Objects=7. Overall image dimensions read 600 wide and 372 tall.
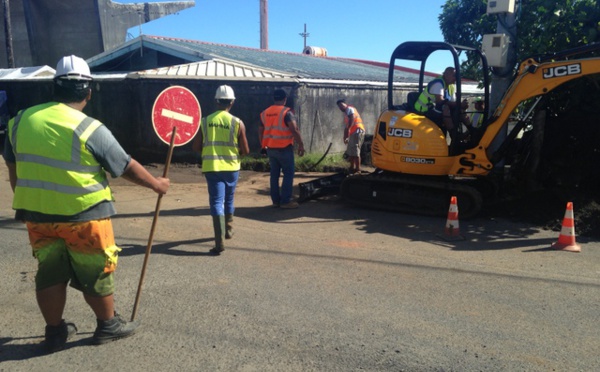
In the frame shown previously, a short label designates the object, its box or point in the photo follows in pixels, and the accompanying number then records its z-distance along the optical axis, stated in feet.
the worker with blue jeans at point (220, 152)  20.22
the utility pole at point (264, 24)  164.45
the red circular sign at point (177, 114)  16.96
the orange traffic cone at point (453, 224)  22.77
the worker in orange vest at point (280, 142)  27.09
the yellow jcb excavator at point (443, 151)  24.40
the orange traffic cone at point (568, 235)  20.77
